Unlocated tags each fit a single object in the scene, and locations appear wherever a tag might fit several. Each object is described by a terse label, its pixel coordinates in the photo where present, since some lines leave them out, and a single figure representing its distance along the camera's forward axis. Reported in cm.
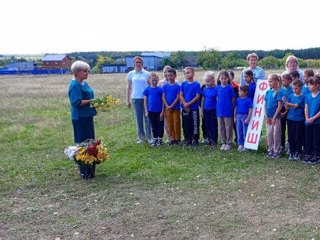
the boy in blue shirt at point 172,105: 787
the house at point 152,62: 6577
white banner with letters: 716
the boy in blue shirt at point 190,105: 767
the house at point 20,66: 7338
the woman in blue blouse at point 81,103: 601
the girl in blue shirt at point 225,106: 736
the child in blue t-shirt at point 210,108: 759
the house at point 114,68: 6901
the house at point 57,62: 8537
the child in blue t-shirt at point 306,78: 662
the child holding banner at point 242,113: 720
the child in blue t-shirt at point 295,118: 651
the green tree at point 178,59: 6055
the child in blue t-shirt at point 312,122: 633
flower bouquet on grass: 596
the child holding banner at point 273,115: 677
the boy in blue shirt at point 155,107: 794
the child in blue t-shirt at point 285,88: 663
